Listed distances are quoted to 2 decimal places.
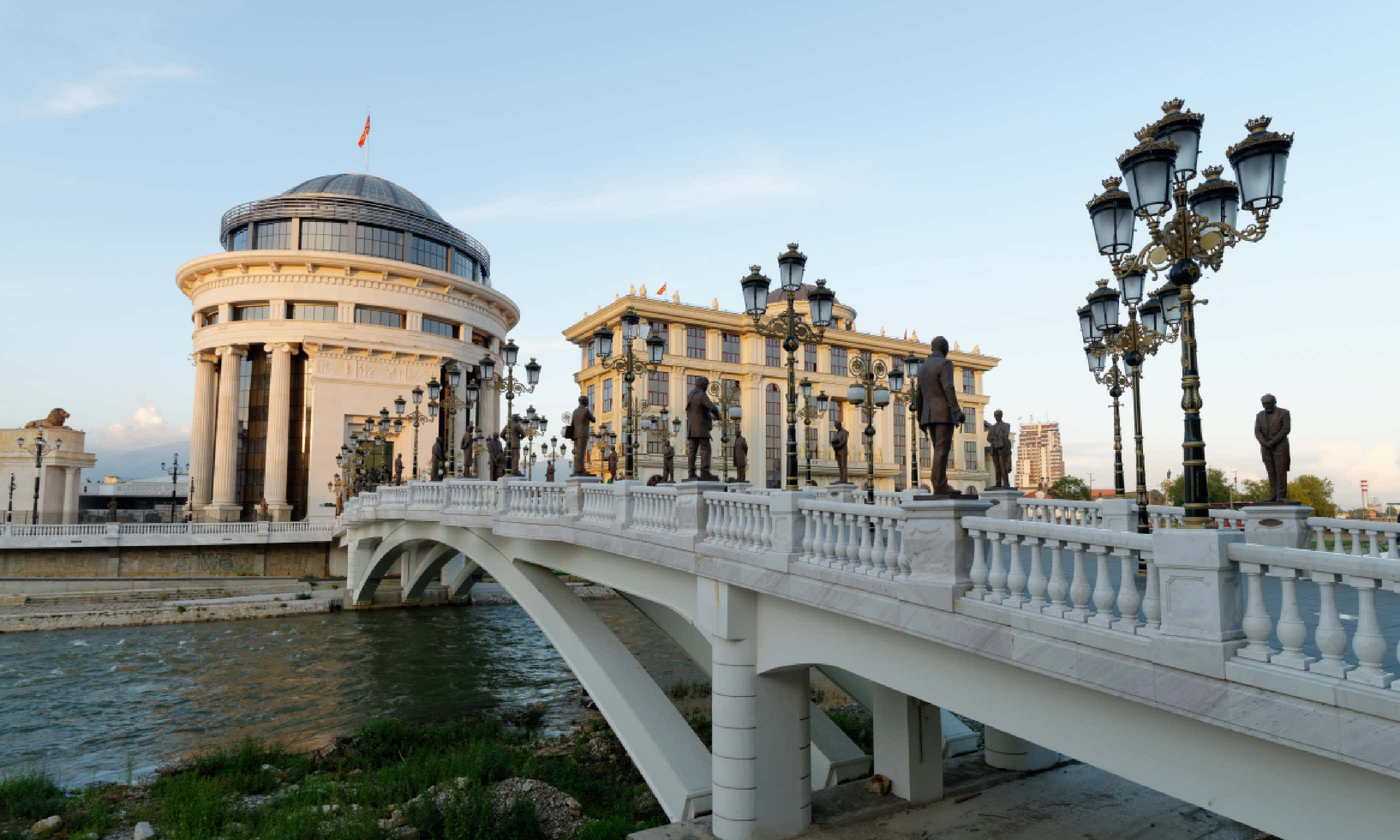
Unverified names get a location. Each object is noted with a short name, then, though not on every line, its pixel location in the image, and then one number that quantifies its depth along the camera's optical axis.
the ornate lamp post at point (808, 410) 18.20
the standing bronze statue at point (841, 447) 17.50
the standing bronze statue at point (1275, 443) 9.37
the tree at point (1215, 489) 50.75
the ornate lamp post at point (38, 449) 39.50
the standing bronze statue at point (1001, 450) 13.16
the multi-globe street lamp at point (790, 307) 10.05
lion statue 51.06
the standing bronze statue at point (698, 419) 11.14
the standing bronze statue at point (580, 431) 14.23
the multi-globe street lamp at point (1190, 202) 4.89
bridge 4.03
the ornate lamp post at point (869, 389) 14.17
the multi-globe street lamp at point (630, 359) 12.70
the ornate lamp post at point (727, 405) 22.98
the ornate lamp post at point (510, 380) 18.23
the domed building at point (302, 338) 46.72
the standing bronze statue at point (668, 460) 23.30
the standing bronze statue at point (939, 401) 7.48
